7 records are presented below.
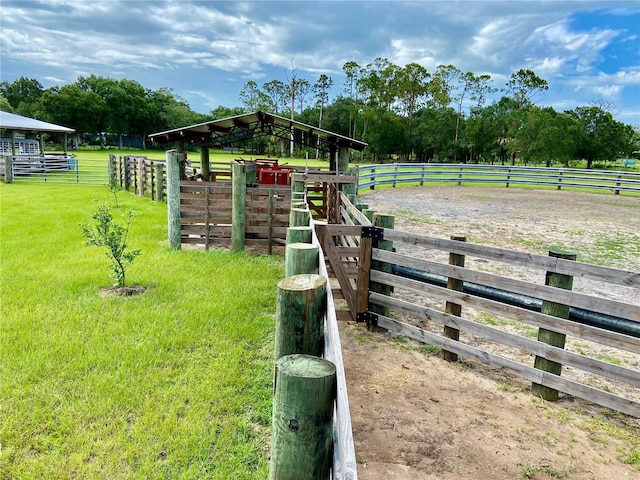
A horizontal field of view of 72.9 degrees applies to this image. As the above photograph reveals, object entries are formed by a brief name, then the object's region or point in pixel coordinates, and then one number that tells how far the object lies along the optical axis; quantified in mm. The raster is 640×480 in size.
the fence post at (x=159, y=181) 14453
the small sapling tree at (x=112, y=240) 5780
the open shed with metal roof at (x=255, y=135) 10953
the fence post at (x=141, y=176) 16297
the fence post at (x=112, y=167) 19277
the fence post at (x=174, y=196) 8375
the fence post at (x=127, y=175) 18266
